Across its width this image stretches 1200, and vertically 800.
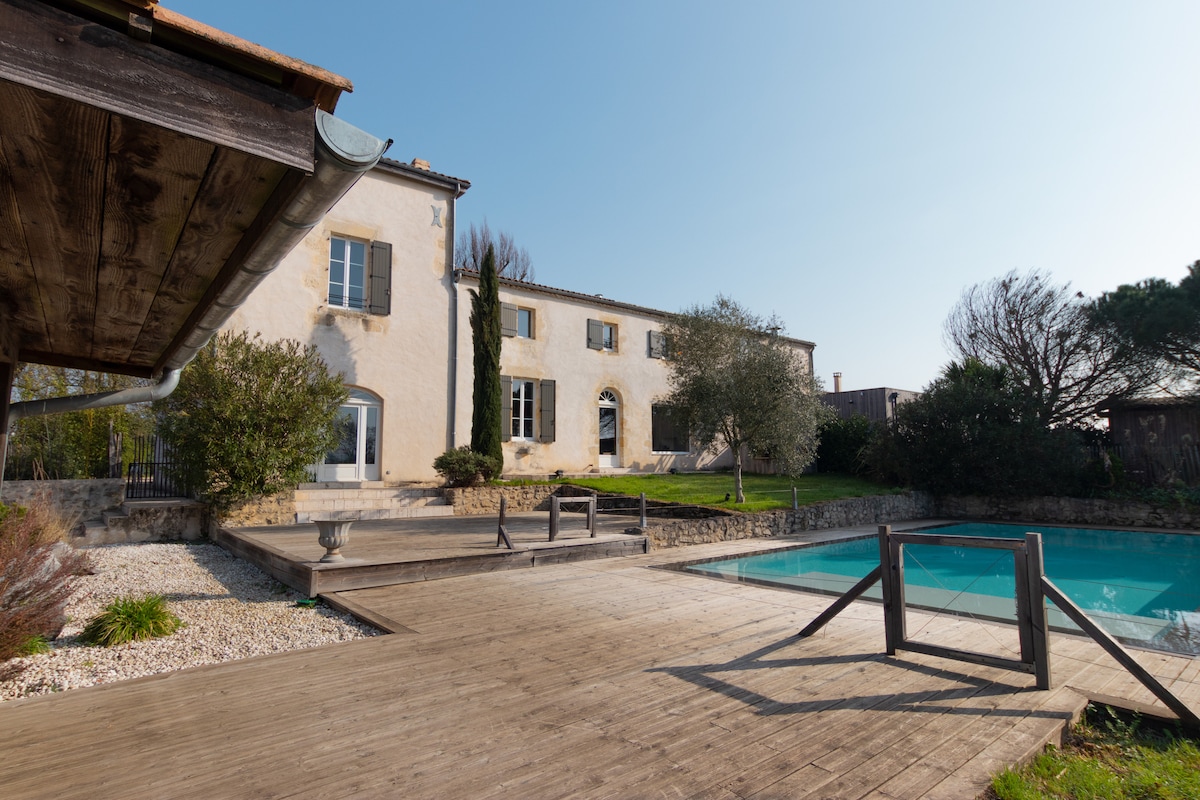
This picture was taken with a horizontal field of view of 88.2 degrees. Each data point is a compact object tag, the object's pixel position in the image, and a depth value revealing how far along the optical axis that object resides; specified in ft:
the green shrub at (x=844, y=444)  65.67
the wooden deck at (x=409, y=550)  21.47
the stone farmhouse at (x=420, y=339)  46.50
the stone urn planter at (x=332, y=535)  21.38
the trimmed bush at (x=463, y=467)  46.26
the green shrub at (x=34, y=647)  13.54
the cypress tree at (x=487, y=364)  49.57
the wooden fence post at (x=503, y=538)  25.36
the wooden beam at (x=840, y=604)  13.94
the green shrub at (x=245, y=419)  34.19
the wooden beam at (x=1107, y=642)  10.66
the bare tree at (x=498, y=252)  98.48
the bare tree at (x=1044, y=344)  55.01
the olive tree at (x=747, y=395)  43.75
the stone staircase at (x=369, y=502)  40.14
